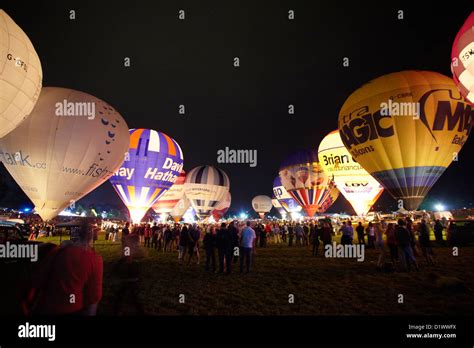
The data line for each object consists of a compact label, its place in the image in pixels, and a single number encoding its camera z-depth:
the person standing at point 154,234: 17.66
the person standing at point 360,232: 14.55
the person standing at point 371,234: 14.37
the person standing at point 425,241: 10.28
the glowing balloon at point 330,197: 34.75
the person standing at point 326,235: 12.98
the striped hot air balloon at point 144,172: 24.42
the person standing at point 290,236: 18.45
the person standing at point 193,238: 11.39
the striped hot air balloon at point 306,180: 33.22
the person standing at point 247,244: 9.30
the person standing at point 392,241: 9.73
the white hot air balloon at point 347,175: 26.91
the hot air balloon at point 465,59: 13.08
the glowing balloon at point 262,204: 88.00
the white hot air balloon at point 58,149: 14.03
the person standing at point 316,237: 13.35
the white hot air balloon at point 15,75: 9.83
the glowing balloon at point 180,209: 52.31
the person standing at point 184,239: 11.49
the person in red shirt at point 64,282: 2.61
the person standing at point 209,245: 9.97
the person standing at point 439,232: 15.73
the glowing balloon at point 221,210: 55.06
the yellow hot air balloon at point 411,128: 15.84
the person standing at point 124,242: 5.98
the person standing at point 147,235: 18.84
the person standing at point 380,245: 9.38
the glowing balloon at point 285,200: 57.25
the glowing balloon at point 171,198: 43.91
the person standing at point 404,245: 8.87
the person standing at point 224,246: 9.44
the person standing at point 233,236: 9.65
